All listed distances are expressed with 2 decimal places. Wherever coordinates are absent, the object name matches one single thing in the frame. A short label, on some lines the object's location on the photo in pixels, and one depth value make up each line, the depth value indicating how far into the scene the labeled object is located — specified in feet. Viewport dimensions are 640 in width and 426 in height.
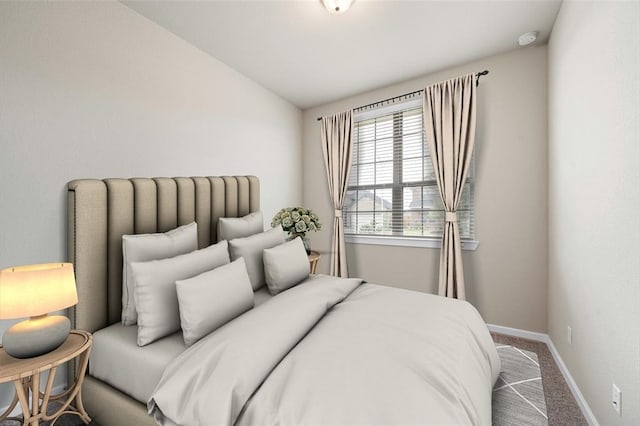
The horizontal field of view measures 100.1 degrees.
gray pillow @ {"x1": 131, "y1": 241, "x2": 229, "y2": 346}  4.51
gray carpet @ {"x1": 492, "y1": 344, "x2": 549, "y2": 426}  4.66
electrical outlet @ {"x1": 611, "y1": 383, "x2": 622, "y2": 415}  4.09
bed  2.99
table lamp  3.77
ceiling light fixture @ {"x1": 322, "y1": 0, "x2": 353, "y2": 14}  5.90
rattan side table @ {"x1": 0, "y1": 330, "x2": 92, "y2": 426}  3.60
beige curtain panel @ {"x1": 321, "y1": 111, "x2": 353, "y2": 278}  11.32
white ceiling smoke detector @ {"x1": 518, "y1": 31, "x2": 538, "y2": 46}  7.45
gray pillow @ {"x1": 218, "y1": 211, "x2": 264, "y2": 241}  7.31
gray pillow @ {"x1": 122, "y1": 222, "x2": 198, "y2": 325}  5.15
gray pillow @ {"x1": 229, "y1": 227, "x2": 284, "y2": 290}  6.64
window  9.91
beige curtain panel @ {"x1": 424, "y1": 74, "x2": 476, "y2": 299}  8.76
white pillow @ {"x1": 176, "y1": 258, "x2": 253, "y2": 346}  4.36
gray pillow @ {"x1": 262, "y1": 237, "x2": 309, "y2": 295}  6.48
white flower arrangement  9.61
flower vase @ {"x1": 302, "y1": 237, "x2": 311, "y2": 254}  10.04
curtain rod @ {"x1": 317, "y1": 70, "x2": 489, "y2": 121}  8.51
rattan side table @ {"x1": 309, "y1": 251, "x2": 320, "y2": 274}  9.84
